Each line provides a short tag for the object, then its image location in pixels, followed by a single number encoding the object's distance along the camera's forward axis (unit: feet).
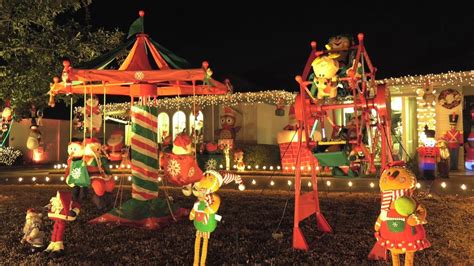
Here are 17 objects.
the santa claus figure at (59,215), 18.83
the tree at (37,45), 31.96
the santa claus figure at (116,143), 48.65
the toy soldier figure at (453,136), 51.21
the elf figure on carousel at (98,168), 29.13
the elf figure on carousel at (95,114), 35.35
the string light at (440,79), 48.68
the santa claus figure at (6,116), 36.27
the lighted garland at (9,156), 76.18
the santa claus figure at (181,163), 22.25
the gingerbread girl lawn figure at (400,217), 13.16
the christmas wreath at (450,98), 51.60
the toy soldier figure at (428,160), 42.65
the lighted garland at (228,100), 63.26
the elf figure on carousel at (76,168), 26.81
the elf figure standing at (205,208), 15.62
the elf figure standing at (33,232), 19.56
